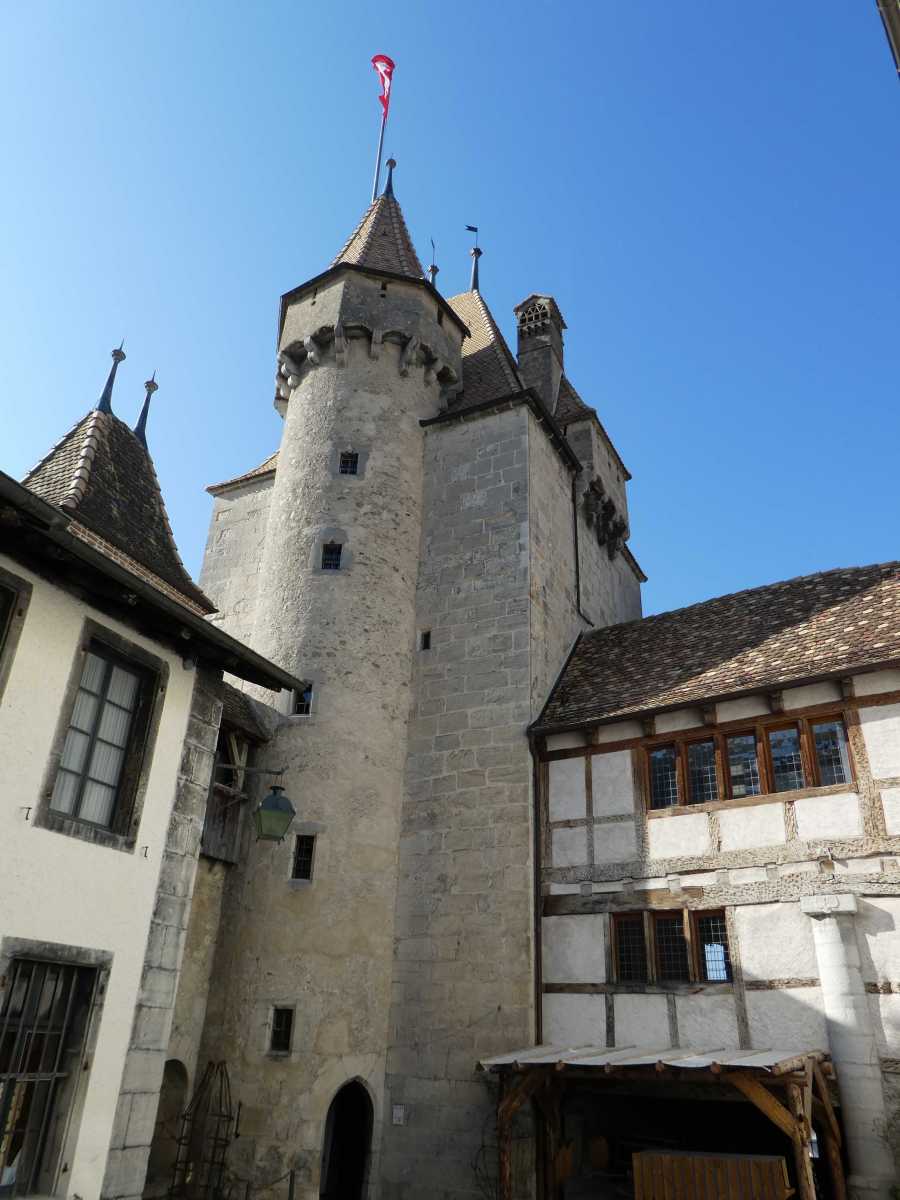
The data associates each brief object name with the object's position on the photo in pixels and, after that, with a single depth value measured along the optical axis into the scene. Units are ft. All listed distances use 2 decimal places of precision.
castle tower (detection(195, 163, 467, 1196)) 38.14
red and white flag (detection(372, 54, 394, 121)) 71.05
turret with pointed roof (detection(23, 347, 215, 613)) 29.99
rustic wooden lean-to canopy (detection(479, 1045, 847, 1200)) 26.50
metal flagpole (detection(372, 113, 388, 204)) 68.95
